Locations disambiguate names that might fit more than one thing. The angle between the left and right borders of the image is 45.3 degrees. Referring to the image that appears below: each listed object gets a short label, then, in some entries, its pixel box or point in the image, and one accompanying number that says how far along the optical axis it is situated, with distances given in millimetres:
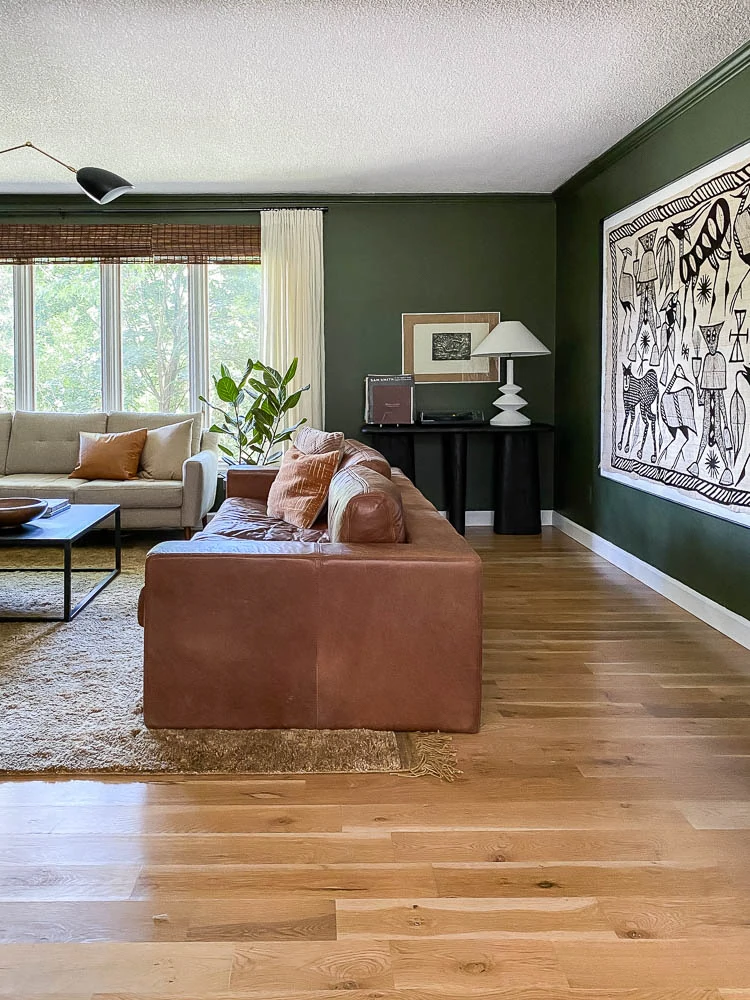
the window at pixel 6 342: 6895
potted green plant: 6520
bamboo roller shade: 6773
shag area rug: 2580
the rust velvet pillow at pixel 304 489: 4195
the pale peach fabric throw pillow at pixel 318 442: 4480
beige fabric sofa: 5684
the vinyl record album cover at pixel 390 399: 6779
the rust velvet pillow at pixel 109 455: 6004
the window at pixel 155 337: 6906
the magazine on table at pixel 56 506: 4598
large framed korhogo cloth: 3912
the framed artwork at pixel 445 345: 6949
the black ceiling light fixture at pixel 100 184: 4145
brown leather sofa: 2734
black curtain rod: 6758
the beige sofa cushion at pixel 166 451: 6137
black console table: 6637
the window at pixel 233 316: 6941
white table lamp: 6410
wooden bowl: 4102
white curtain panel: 6793
